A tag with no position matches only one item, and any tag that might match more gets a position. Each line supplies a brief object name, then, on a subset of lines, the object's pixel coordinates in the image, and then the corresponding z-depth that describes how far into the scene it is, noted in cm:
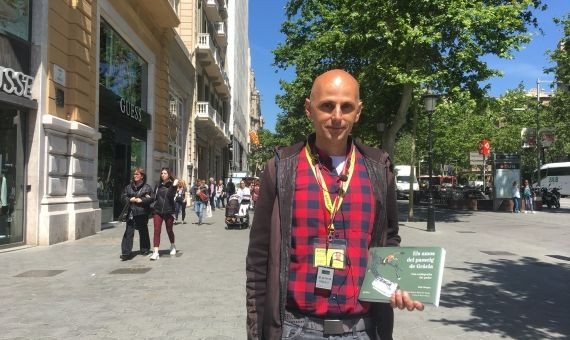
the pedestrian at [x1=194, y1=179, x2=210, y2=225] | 1956
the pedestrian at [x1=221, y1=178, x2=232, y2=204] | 2959
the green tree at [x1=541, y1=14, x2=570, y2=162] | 2855
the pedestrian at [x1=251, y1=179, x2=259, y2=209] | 2448
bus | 4978
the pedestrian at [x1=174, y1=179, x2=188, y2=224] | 2088
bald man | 214
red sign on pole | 3371
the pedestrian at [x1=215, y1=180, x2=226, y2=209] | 3253
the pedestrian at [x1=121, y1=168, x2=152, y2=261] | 1077
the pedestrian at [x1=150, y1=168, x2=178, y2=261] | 1095
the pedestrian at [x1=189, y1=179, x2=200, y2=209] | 3002
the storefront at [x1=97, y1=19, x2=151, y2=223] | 1723
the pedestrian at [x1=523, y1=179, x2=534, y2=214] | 2819
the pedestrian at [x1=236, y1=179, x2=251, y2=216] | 1839
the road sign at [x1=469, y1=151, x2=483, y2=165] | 3634
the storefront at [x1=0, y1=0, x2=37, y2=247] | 1151
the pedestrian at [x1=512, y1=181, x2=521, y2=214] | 2742
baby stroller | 1816
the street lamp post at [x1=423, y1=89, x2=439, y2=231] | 1736
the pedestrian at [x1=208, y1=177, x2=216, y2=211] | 2878
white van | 4996
